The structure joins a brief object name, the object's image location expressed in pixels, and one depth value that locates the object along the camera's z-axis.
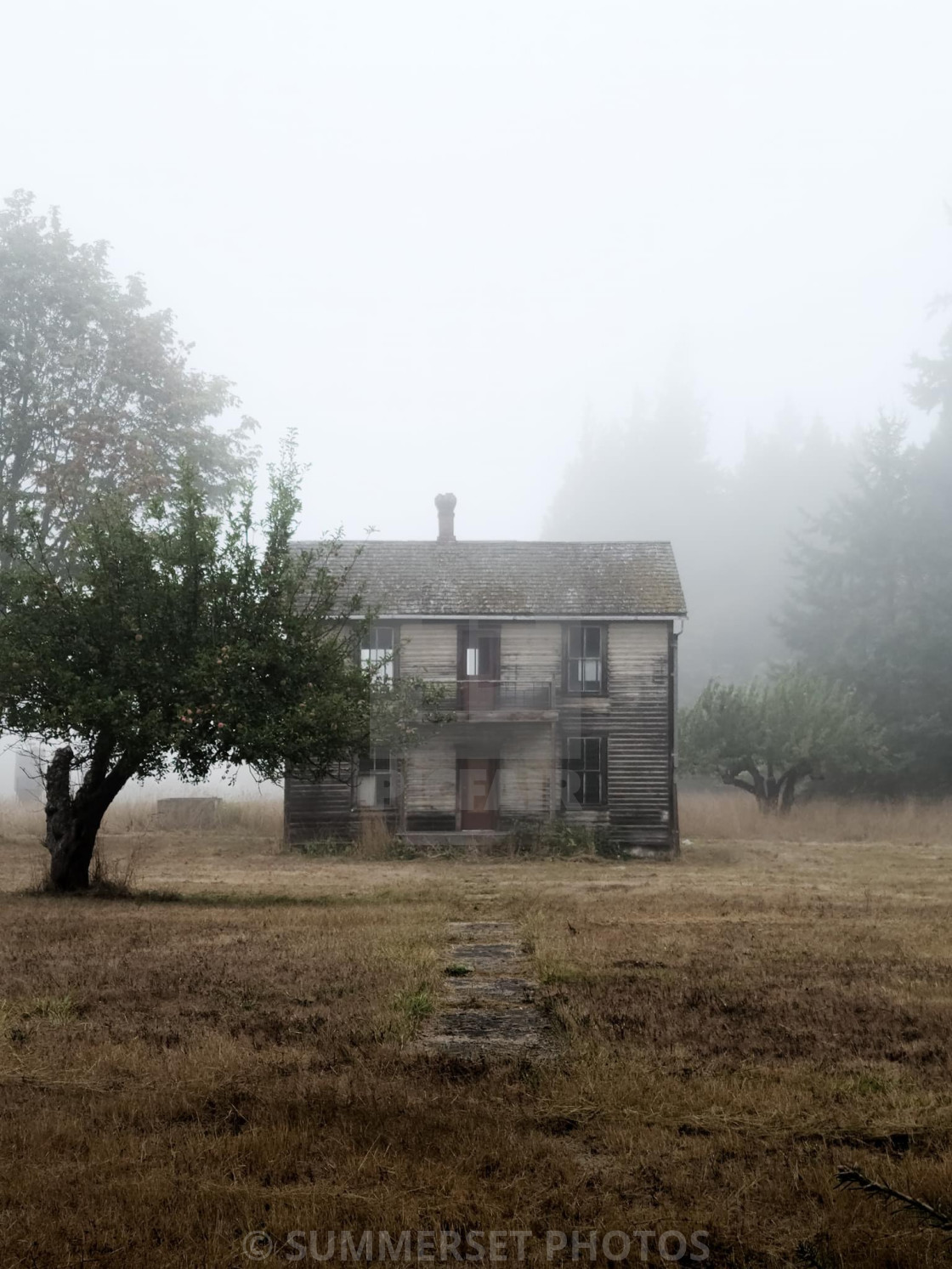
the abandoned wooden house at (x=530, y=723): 28.45
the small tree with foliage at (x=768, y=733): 35.28
